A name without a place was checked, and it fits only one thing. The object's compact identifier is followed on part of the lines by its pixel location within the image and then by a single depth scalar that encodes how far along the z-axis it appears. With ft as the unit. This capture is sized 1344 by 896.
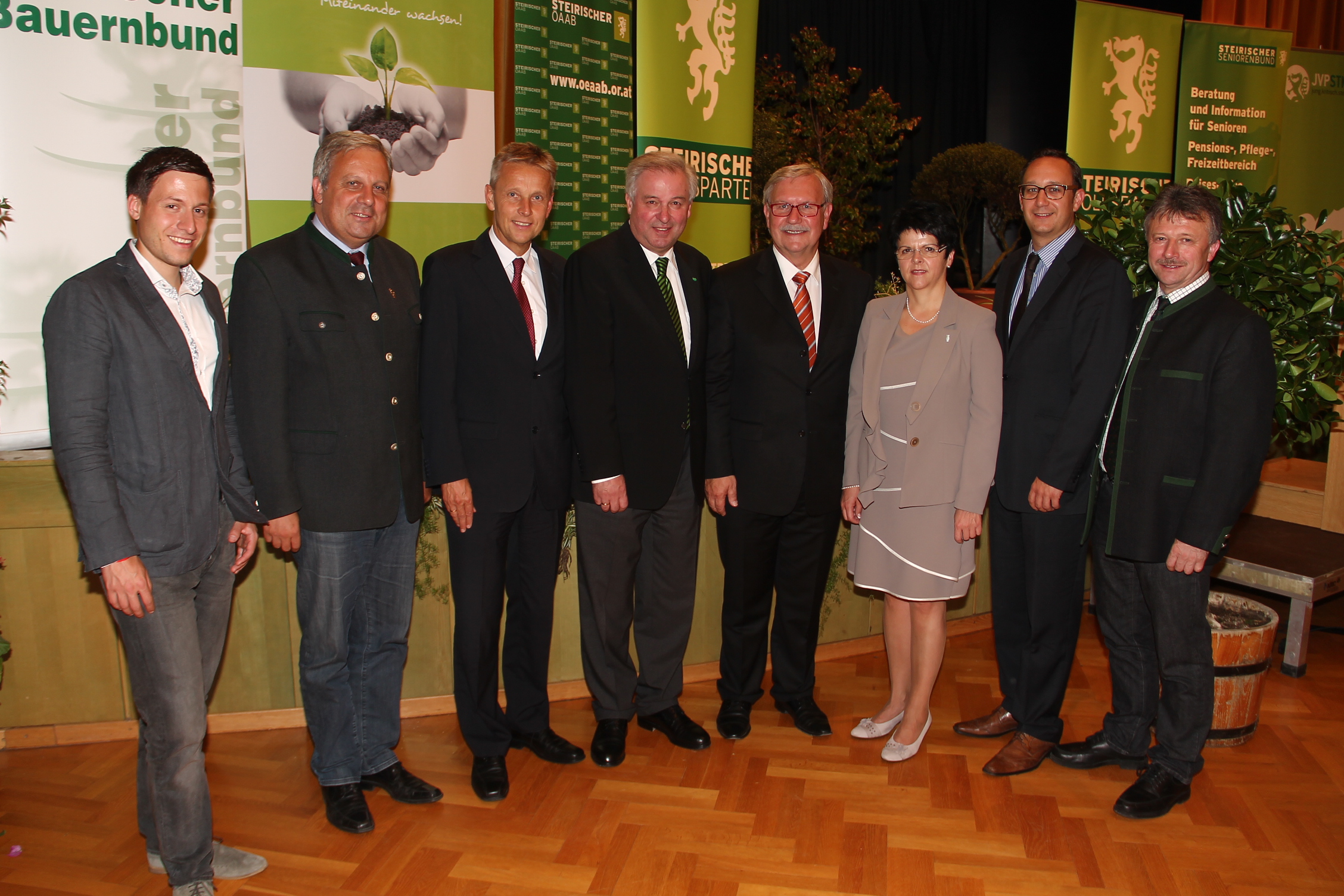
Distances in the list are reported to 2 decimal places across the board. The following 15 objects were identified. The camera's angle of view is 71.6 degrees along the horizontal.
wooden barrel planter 10.84
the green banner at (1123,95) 23.04
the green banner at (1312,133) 26.35
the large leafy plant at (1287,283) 9.98
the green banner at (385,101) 13.39
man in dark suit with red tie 9.02
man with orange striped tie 9.96
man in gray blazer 6.93
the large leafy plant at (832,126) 23.72
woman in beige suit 9.38
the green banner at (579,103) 16.65
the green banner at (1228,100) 24.53
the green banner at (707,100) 16.78
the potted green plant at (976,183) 22.80
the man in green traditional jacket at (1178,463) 8.57
